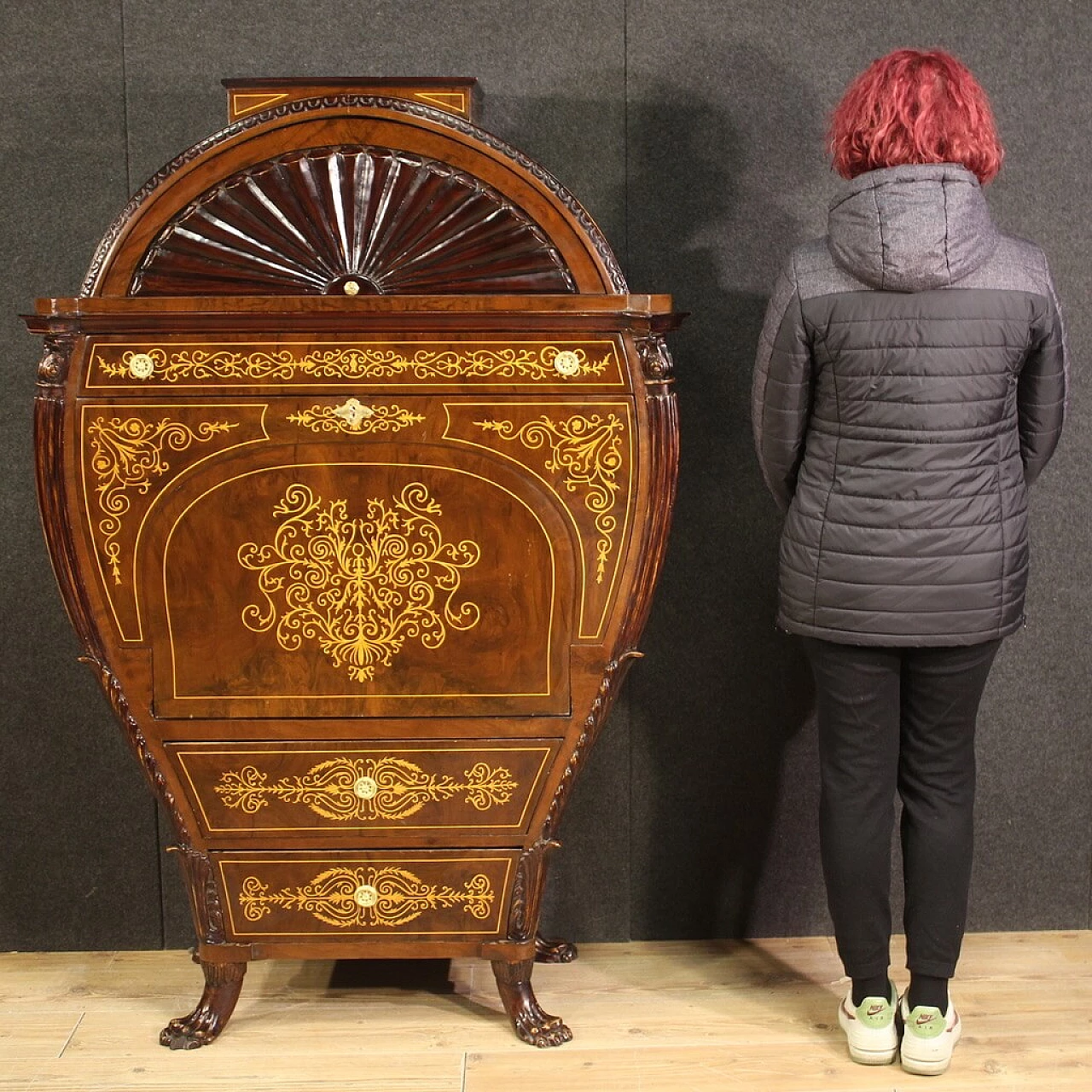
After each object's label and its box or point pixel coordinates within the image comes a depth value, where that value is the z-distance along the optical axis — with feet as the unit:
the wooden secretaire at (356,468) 7.32
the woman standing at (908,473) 7.03
